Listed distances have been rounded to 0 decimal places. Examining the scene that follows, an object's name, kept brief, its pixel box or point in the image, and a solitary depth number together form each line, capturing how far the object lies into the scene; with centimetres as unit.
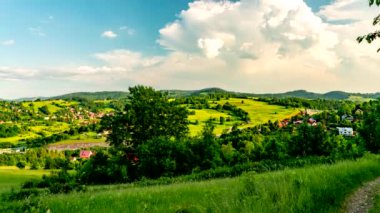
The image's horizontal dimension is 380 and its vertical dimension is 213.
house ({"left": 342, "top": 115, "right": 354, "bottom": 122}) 14648
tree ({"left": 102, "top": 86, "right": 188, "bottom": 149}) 5888
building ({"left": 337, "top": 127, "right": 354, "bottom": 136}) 10897
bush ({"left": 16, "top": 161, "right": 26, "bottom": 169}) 13785
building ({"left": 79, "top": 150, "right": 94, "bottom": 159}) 14238
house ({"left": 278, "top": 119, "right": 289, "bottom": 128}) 13980
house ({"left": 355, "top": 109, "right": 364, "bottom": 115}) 15074
